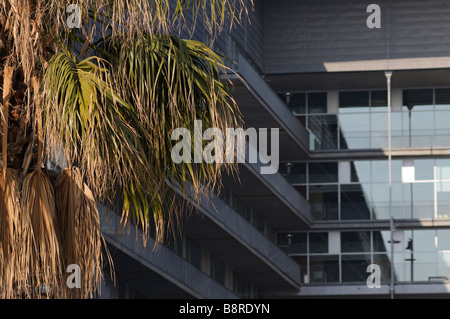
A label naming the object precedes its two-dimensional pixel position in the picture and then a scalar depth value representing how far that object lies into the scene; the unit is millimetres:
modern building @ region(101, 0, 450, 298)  78671
